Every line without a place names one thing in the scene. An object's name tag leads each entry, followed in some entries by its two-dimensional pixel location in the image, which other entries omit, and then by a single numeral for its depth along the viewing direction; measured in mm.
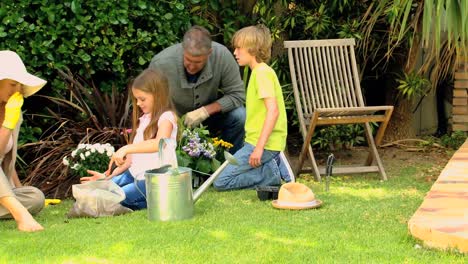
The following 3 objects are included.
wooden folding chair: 5906
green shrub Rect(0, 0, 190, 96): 5625
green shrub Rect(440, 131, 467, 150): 7277
